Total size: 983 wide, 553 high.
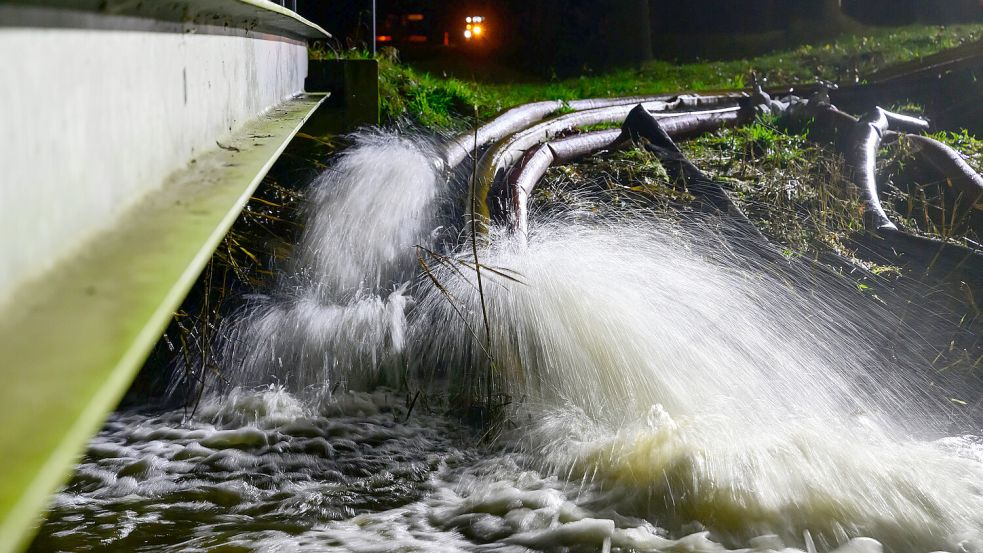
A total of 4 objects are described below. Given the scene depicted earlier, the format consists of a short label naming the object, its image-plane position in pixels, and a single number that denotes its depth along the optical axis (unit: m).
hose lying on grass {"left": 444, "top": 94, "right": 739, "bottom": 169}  6.05
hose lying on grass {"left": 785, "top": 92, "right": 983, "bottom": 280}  5.16
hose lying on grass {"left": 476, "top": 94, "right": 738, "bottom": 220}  5.60
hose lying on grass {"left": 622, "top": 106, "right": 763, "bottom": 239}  5.81
